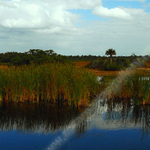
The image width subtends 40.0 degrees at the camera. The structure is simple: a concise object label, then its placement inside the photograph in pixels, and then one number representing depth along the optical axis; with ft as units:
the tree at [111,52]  149.97
